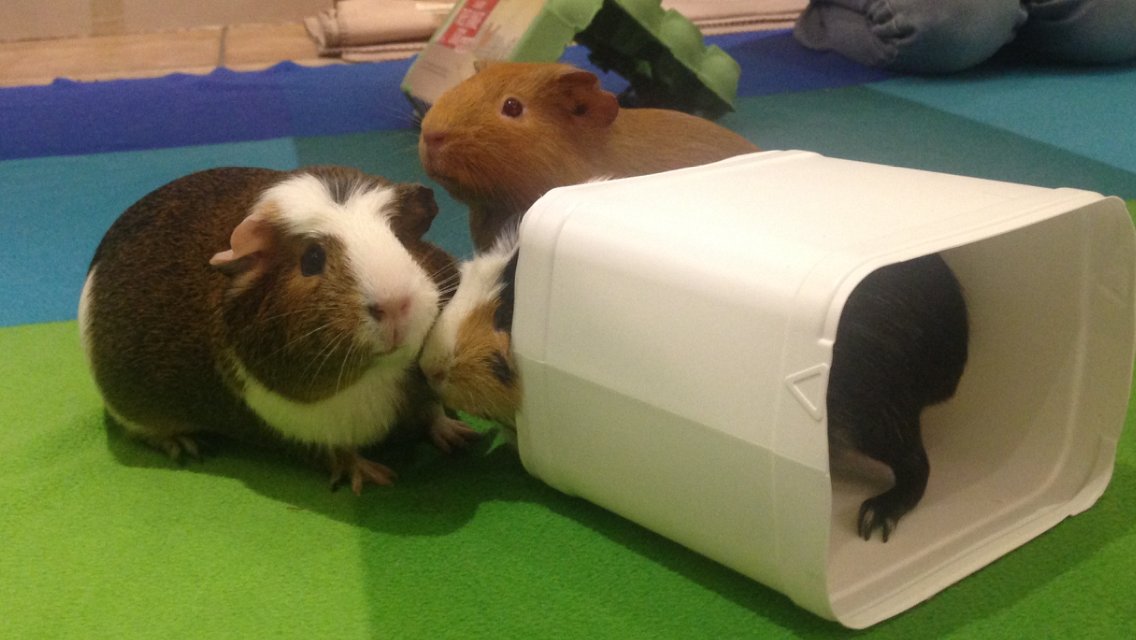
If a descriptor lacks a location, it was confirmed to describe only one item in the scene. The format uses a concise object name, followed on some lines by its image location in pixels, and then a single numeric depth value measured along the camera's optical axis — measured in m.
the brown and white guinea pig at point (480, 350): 0.34
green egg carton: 0.62
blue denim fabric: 0.86
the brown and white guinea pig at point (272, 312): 0.33
